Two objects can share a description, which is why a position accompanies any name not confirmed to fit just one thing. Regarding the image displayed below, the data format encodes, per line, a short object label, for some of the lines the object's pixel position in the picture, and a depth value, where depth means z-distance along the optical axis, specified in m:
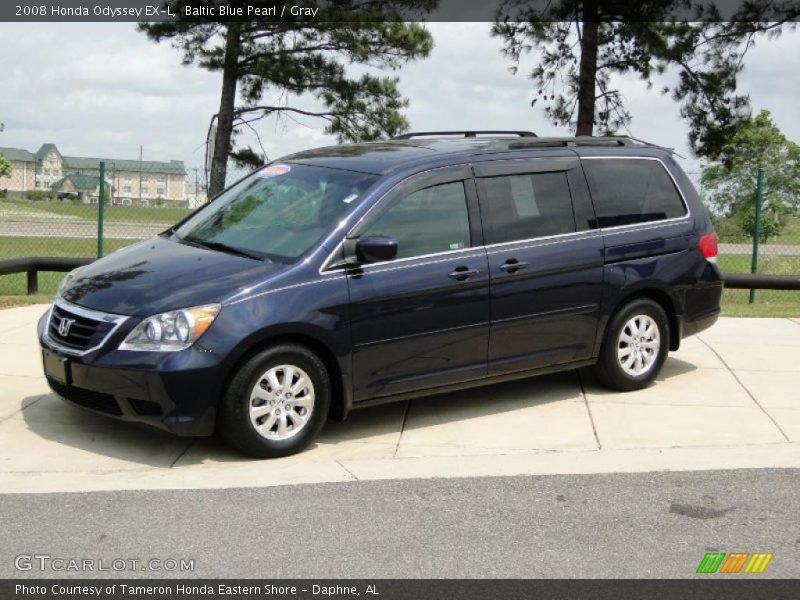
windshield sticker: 7.45
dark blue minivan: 5.96
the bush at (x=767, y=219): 15.90
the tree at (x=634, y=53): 16.97
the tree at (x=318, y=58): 19.05
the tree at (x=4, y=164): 34.31
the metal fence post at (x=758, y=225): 14.38
